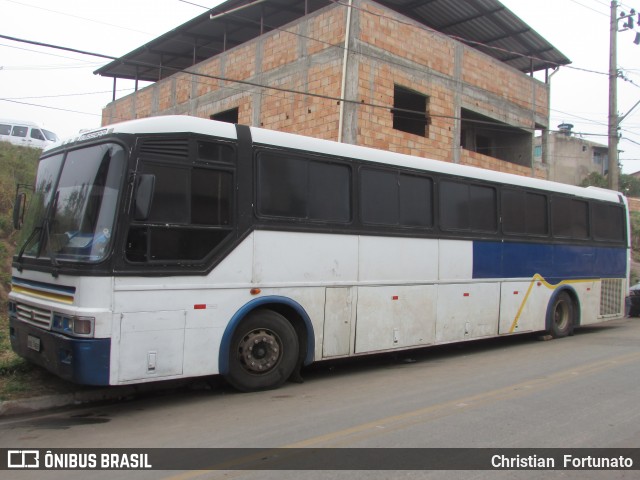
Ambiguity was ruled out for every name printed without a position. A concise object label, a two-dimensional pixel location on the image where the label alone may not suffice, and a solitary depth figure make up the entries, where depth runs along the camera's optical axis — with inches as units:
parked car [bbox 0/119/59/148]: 1089.4
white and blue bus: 224.1
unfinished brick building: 613.0
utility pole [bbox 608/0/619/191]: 776.9
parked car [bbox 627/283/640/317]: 664.4
